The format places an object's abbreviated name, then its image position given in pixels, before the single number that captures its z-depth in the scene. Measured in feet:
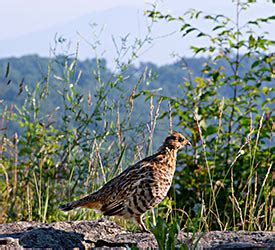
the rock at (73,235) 30.14
